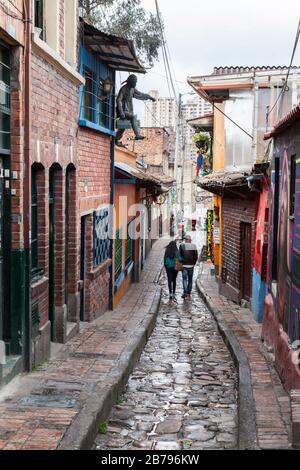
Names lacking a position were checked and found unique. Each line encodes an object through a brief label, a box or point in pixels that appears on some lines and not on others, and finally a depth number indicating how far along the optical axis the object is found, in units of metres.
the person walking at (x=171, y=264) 19.17
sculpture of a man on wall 15.83
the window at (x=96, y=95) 13.05
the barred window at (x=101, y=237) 14.05
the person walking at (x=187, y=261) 18.91
